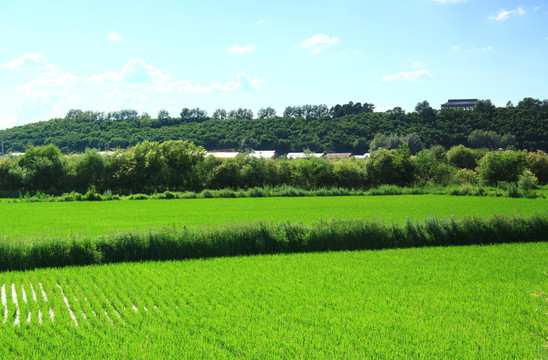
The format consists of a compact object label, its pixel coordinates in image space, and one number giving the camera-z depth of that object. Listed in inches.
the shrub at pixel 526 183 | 1708.9
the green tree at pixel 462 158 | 2915.8
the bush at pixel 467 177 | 2171.5
